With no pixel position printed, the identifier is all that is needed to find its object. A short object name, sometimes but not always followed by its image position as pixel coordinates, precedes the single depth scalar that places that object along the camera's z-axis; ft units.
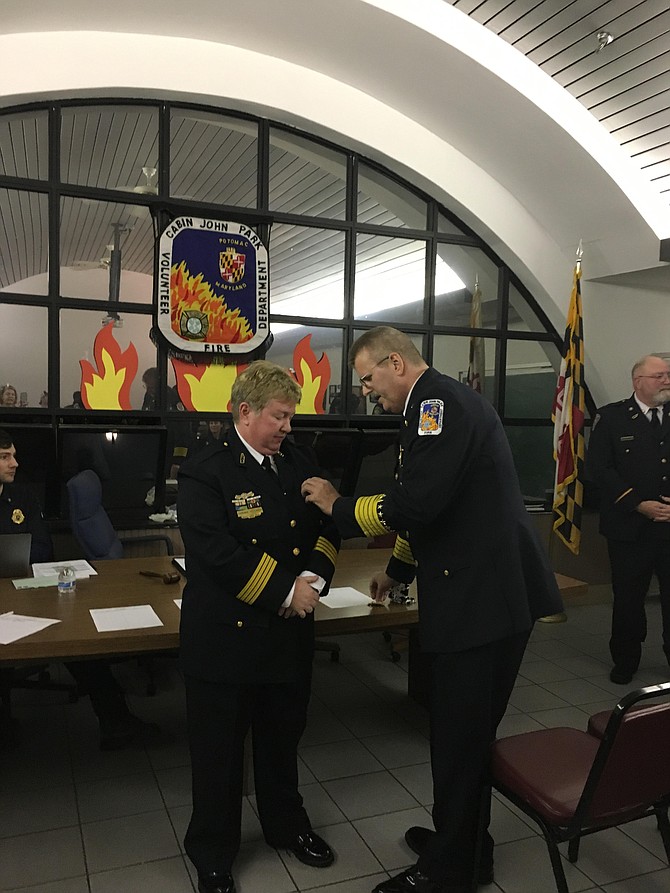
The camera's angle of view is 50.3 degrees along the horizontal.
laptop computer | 10.42
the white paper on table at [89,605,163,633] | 8.27
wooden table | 7.67
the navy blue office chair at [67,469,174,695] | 12.32
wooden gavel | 10.34
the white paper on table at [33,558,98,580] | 10.72
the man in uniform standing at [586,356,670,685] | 14.23
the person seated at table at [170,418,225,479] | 16.98
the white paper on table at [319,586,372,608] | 9.48
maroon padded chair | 5.79
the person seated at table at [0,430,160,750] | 10.41
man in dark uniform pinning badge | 6.71
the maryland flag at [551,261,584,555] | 18.34
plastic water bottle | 9.71
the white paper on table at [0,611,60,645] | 7.71
